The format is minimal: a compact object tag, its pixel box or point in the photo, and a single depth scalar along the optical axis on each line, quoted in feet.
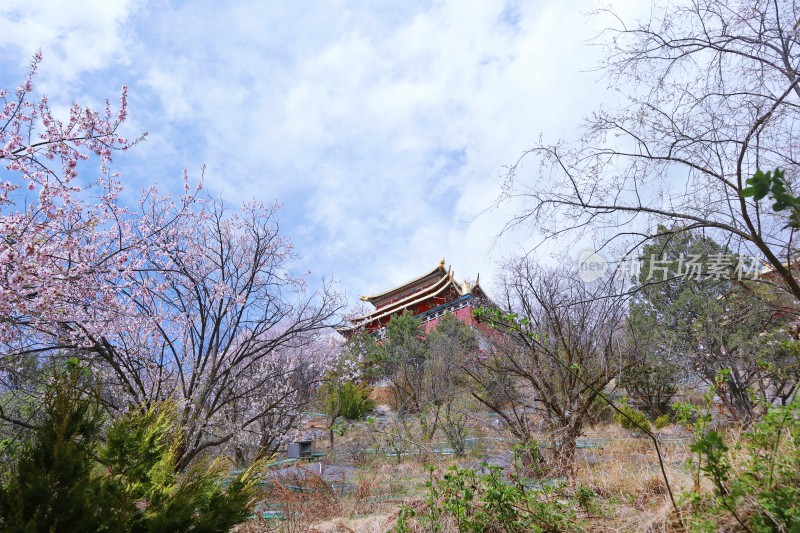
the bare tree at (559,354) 20.07
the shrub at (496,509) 10.01
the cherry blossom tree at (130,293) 13.75
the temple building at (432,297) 85.24
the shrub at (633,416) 28.27
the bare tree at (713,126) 12.62
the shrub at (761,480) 6.56
